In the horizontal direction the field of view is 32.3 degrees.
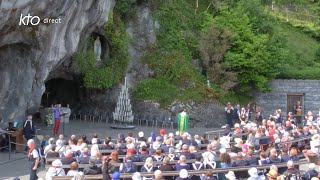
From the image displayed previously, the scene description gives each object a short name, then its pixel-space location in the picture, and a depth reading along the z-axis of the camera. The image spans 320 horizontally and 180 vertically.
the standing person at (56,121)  25.05
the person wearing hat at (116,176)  12.79
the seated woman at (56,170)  13.25
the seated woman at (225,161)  14.69
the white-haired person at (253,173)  13.41
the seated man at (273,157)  15.55
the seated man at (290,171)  13.58
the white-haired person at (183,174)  12.91
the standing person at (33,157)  14.90
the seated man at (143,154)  15.23
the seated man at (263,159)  15.32
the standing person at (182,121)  26.22
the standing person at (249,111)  31.41
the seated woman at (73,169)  12.99
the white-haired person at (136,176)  12.68
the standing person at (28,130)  21.59
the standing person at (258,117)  30.84
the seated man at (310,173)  13.72
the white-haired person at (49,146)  16.48
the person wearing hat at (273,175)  12.56
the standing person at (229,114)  30.62
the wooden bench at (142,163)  14.21
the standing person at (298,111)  34.64
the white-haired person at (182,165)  13.93
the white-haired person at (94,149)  15.44
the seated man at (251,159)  15.26
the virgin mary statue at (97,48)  31.44
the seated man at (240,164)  14.82
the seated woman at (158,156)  15.32
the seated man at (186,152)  15.52
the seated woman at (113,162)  13.83
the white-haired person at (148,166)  13.80
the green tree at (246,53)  33.41
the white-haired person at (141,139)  18.64
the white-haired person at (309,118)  27.56
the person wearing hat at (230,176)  13.11
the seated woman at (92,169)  13.60
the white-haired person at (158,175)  12.28
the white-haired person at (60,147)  15.87
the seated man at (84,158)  14.81
